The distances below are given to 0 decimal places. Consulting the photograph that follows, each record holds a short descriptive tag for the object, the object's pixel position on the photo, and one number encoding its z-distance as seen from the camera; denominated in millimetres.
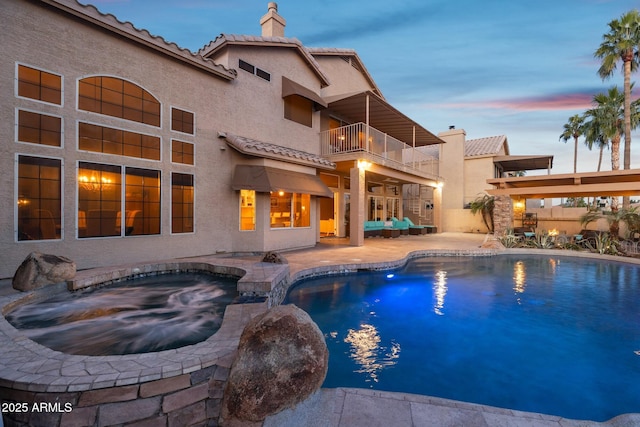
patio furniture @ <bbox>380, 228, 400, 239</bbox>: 18516
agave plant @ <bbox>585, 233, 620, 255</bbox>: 13469
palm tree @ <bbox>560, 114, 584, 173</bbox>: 30500
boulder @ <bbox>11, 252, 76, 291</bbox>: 6031
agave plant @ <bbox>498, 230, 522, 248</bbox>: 15953
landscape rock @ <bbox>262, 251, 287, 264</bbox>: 8633
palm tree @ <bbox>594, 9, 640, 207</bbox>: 17969
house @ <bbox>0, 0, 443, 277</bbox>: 7109
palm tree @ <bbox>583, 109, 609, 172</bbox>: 26933
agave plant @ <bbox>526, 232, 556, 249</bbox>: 15273
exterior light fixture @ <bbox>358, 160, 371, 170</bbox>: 13715
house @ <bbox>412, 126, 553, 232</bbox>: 23844
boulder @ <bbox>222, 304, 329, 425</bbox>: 2877
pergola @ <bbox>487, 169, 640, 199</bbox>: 14141
